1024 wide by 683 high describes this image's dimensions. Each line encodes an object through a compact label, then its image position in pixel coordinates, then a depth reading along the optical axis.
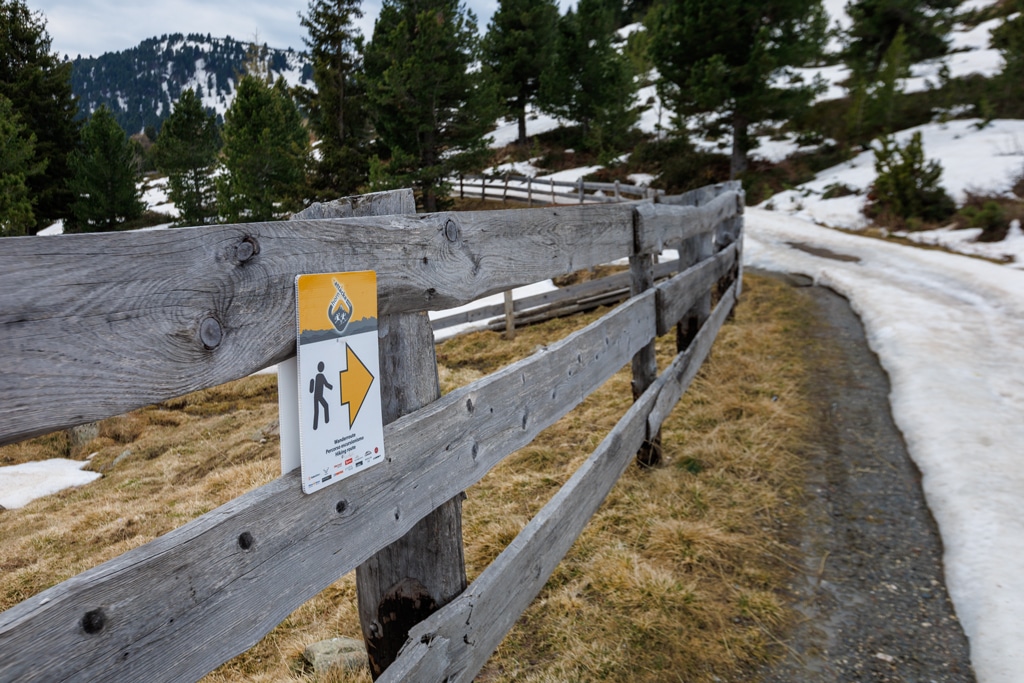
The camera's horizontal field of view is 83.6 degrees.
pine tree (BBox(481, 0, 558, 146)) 31.81
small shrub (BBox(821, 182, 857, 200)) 19.78
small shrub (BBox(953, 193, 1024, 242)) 12.27
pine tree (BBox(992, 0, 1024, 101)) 20.56
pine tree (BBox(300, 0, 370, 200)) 22.45
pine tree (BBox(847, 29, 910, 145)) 22.78
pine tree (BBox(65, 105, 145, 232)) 25.25
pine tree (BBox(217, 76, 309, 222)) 23.52
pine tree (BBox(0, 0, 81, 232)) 24.48
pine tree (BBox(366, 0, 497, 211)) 19.73
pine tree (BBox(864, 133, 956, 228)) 14.94
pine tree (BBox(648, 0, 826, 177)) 22.86
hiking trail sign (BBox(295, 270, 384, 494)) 1.34
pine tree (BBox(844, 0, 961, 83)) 27.34
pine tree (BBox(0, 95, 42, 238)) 13.88
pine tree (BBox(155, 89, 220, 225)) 32.29
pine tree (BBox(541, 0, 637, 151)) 30.39
